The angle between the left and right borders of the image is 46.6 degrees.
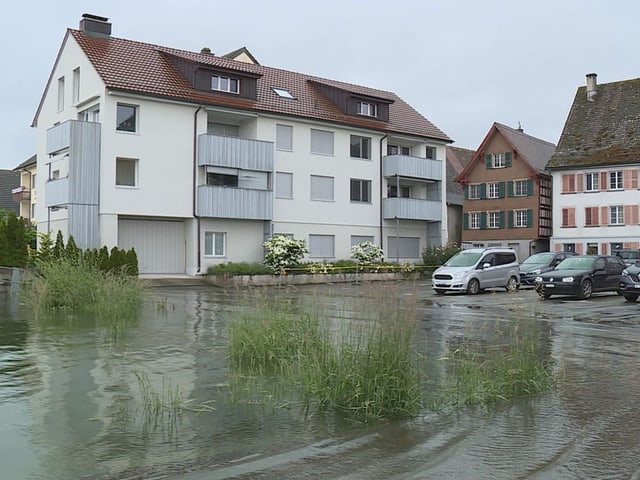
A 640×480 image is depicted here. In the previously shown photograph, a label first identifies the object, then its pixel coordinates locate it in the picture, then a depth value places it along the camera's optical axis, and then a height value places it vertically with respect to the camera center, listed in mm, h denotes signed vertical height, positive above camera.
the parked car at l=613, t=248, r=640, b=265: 39266 +751
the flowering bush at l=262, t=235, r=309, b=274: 37156 +754
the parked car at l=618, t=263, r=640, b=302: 23078 -455
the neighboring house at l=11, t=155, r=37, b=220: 65000 +6754
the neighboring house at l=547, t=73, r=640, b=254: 50750 +6591
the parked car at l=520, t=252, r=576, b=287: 32938 +154
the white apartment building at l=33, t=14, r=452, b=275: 34594 +5625
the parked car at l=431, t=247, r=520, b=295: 28141 -119
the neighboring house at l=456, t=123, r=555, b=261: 56094 +5706
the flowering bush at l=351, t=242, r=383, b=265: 41938 +825
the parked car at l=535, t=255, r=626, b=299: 24953 -291
